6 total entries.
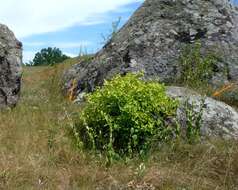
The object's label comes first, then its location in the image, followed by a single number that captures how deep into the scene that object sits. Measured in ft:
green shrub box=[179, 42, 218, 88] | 20.60
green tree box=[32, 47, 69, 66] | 82.75
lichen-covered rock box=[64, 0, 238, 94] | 22.59
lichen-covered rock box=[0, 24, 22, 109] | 19.11
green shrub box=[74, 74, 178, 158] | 16.12
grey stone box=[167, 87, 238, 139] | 17.25
